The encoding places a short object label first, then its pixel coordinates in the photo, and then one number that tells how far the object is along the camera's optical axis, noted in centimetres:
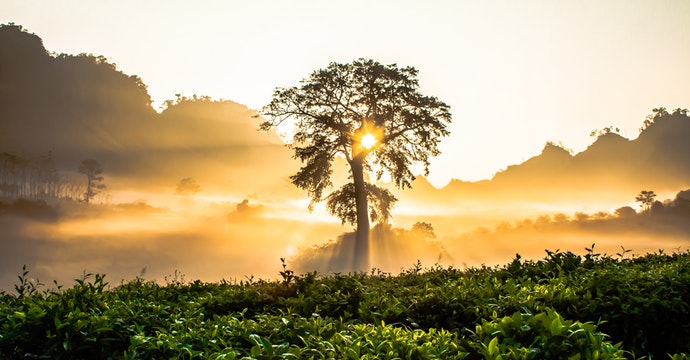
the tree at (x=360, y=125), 3097
